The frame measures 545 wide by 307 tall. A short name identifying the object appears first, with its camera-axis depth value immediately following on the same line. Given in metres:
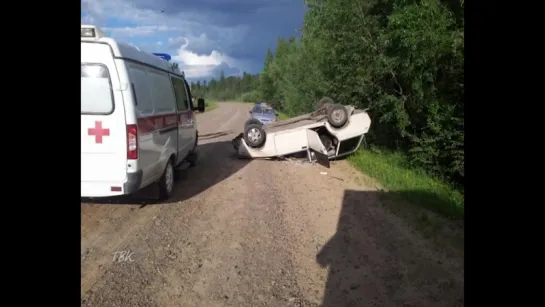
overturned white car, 11.18
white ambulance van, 5.42
